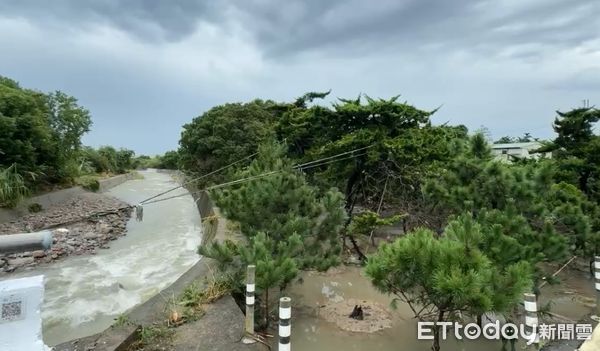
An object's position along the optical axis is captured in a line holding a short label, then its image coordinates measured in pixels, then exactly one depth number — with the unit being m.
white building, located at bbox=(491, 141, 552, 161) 24.44
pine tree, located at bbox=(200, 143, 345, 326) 4.68
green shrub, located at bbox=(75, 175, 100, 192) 17.94
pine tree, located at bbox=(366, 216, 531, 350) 3.15
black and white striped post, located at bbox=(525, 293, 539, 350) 3.44
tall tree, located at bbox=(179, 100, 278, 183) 16.22
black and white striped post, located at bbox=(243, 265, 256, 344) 4.07
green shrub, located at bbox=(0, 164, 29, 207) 11.20
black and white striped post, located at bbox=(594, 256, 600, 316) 4.63
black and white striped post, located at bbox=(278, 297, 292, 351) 3.42
